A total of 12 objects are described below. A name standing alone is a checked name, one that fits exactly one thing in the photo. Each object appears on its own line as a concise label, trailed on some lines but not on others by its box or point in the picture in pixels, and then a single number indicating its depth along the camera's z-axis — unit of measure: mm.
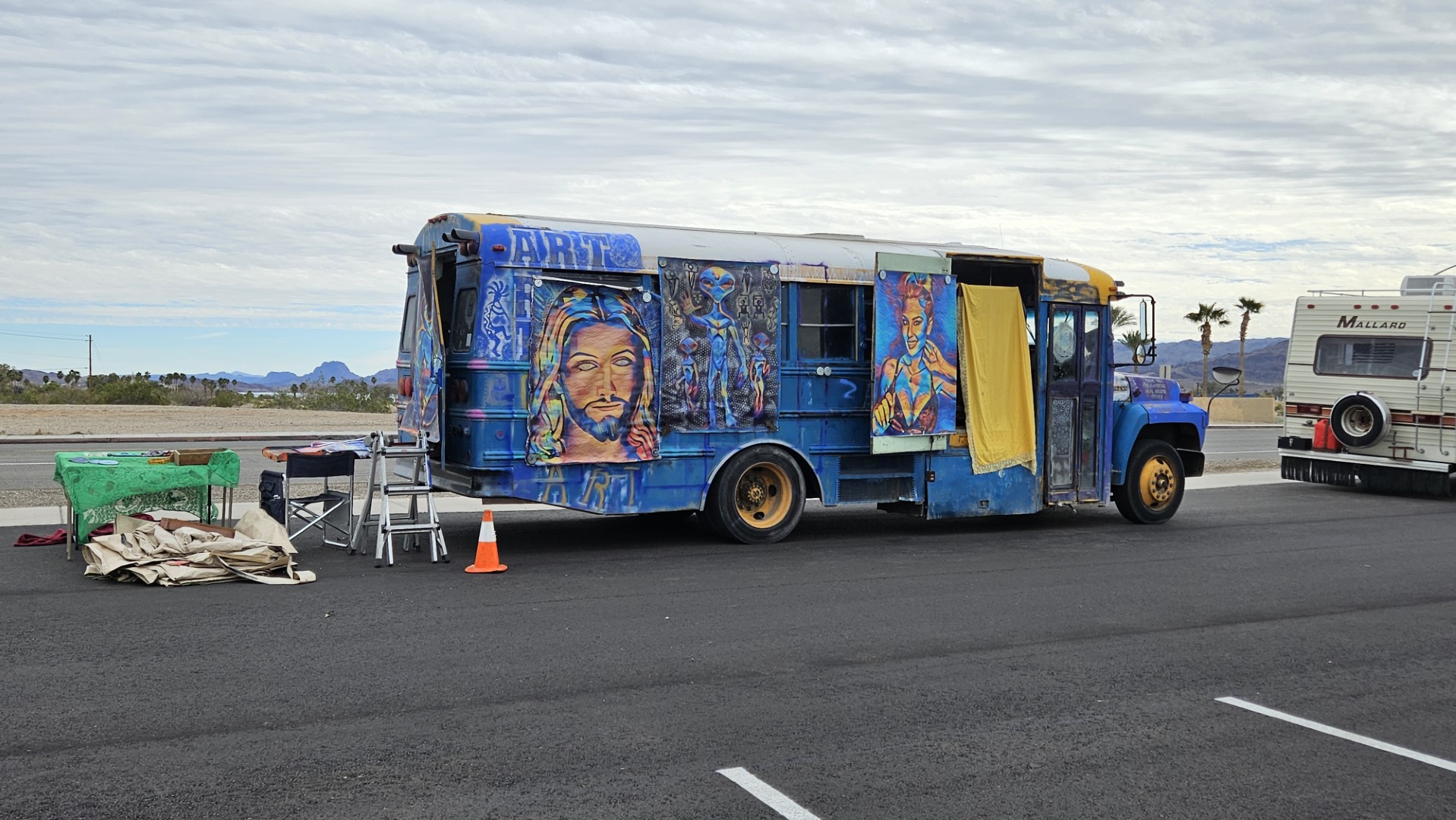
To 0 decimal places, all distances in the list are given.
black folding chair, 10875
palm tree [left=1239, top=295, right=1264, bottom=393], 56844
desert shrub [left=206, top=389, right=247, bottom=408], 44531
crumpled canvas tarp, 9250
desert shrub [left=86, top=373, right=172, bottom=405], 43531
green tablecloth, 10180
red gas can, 18328
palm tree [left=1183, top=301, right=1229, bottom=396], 56344
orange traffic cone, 10102
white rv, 17203
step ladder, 10422
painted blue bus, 10750
